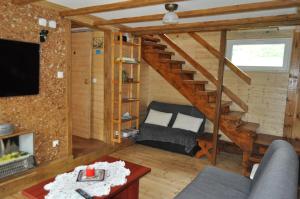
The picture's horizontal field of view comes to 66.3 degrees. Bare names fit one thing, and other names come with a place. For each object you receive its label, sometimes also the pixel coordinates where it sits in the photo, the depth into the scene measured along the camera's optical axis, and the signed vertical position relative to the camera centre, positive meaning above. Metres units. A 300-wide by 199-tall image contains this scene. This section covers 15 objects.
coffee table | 1.79 -0.90
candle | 2.04 -0.83
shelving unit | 3.98 -0.09
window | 3.84 +0.53
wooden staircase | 3.64 -0.21
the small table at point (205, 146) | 3.91 -1.10
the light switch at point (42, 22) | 2.81 +0.68
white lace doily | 1.77 -0.89
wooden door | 4.36 -0.09
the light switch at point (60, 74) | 3.13 +0.05
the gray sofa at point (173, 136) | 4.02 -0.99
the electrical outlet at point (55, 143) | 3.19 -0.92
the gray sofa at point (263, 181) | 1.28 -0.62
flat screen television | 2.50 +0.10
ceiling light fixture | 2.13 +0.58
